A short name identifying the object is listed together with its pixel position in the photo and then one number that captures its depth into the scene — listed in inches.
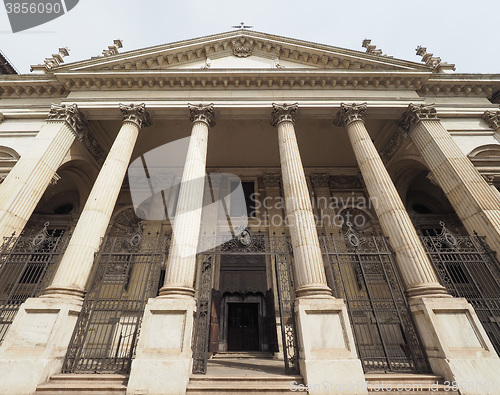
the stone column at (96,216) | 246.4
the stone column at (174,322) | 187.0
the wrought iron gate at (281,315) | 220.1
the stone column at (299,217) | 247.0
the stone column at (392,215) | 249.6
